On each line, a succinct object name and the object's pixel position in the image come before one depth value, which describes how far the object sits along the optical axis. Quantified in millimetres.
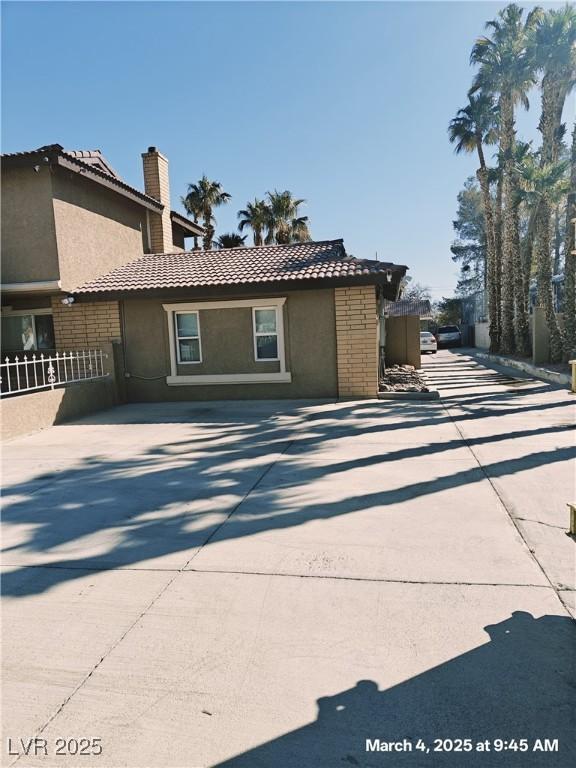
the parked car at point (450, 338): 38594
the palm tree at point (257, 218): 34062
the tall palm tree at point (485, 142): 25594
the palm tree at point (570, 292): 15688
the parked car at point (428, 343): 32562
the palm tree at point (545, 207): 16922
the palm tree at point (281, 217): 34094
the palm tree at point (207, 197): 32875
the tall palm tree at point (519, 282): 20359
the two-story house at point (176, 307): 11391
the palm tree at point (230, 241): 31594
